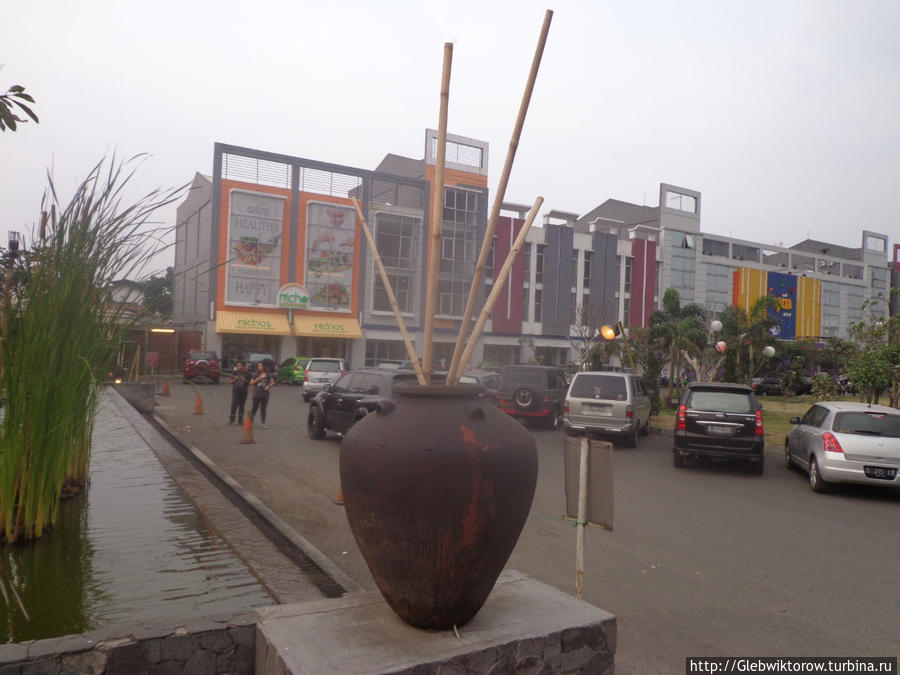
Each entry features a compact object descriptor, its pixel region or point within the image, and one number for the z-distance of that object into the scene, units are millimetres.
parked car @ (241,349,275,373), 30641
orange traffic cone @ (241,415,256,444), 12688
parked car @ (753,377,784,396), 38125
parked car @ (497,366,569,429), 16766
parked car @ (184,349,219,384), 26922
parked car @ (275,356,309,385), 32281
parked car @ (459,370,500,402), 17641
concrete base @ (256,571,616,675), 3029
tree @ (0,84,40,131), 3477
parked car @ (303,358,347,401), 24203
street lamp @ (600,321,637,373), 15876
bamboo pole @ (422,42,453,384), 3457
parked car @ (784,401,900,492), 9086
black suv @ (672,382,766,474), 11195
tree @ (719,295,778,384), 26869
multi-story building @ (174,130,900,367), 37938
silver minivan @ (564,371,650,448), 14000
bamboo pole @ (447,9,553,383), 3447
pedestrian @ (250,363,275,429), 14758
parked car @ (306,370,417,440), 12277
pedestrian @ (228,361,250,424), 14727
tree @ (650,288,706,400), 22609
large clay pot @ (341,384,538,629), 3066
